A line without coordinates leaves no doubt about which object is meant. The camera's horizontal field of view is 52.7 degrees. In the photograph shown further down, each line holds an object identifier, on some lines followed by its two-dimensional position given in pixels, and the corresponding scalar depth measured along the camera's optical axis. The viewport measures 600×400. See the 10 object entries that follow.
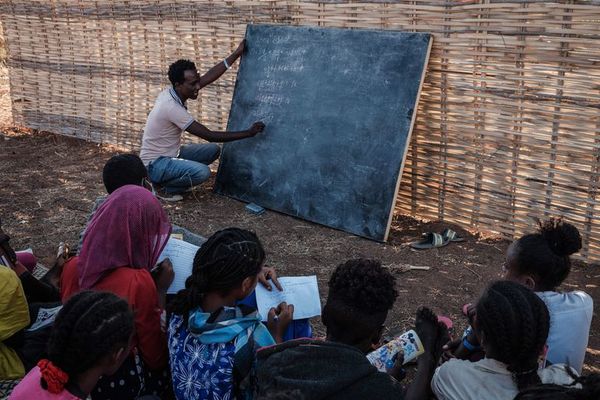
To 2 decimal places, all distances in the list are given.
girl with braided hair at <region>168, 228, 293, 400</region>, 2.31
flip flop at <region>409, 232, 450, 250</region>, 5.13
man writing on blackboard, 6.17
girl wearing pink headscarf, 2.70
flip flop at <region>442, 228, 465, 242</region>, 5.21
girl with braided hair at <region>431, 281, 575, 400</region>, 2.11
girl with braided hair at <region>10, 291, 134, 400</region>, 2.04
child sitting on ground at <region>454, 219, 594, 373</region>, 2.69
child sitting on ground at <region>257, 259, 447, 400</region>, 1.64
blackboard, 5.21
